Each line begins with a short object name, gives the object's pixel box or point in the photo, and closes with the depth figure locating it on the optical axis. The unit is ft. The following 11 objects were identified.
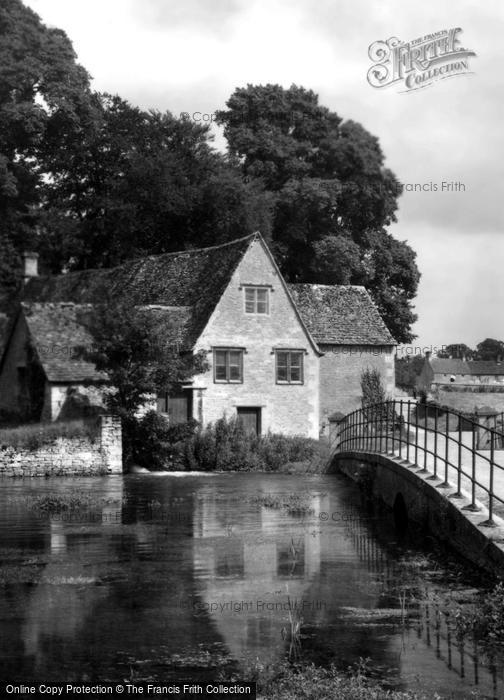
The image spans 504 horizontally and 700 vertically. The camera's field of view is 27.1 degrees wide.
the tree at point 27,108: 171.42
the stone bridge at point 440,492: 50.75
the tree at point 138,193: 182.80
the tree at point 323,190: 196.24
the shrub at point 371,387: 168.86
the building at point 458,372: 417.49
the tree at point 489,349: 540.52
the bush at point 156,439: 119.03
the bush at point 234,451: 121.19
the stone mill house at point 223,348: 129.18
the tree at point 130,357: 115.03
